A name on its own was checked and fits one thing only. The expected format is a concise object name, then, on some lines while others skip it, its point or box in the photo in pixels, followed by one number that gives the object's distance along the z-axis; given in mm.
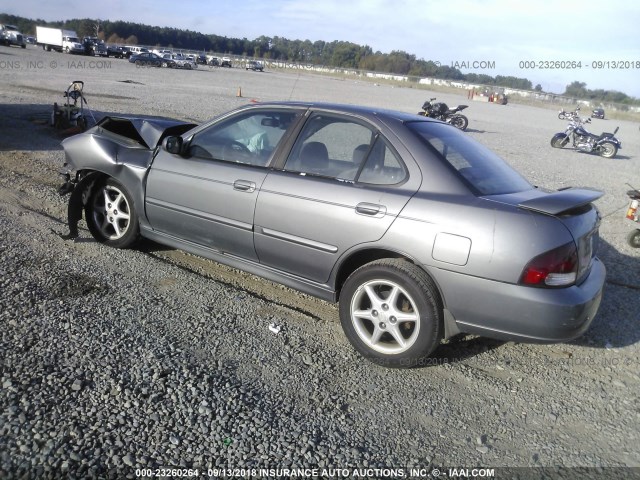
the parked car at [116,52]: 58344
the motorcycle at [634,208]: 6855
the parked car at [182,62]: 53000
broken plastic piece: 3847
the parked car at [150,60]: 50188
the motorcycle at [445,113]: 18656
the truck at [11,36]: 53625
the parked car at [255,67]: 66438
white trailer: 55375
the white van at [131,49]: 61312
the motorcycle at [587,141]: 18031
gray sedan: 3113
